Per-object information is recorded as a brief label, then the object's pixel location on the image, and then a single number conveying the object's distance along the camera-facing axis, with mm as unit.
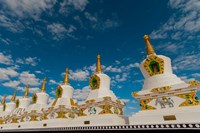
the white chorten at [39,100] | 26438
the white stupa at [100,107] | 14883
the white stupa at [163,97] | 10773
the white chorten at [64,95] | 21941
